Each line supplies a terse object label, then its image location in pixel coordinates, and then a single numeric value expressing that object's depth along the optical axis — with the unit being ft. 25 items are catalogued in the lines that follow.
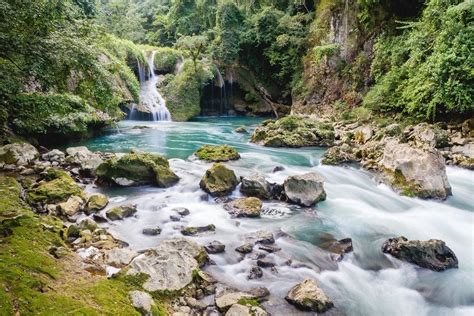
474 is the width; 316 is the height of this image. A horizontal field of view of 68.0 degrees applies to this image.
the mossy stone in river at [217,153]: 34.50
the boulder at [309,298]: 12.88
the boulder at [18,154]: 26.55
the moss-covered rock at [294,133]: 42.75
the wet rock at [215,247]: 16.69
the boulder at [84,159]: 27.46
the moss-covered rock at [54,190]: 19.99
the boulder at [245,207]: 21.06
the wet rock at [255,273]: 14.85
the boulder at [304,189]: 23.01
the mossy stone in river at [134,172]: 25.67
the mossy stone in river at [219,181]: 24.20
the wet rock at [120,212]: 19.58
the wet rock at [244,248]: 16.85
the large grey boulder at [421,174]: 24.53
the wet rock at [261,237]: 17.83
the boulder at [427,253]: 16.03
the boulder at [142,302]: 10.68
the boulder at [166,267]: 12.36
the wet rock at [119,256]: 13.99
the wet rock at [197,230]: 18.57
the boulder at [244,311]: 11.67
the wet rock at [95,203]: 20.07
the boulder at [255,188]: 24.03
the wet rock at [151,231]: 18.25
